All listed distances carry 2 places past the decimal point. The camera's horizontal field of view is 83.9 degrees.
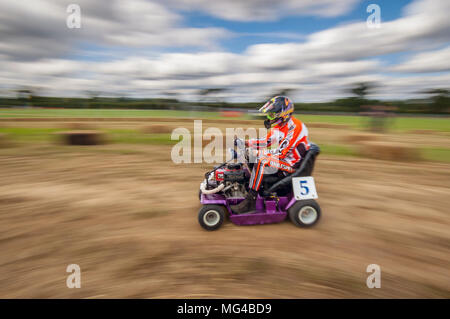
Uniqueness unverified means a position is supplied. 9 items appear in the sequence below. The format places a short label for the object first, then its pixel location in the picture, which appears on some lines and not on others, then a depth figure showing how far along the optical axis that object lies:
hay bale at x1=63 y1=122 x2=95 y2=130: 16.51
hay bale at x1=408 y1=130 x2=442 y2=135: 16.45
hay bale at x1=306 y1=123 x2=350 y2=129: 20.47
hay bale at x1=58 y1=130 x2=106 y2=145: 10.20
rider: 3.86
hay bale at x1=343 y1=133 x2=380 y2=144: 10.94
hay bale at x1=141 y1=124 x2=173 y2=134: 14.45
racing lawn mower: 3.86
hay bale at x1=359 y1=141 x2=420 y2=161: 8.43
